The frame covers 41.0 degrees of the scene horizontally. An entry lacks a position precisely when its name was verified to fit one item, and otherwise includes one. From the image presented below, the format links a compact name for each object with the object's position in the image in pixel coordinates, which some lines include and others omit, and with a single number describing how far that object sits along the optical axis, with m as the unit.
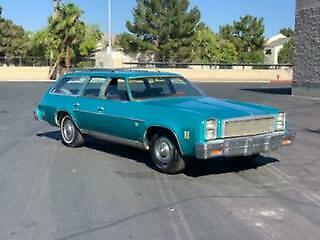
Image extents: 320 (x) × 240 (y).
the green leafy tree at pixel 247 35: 59.19
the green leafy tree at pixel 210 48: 53.72
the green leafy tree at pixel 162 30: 50.03
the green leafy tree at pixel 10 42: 52.87
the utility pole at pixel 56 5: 36.77
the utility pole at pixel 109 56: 40.67
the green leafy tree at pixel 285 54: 61.88
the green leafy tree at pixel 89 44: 50.75
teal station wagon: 6.05
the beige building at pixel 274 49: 70.39
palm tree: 36.39
